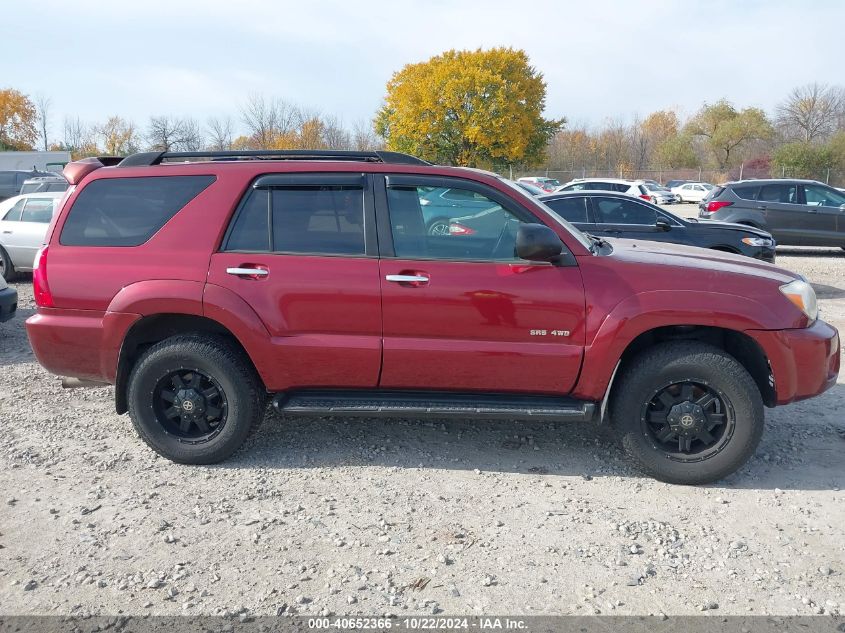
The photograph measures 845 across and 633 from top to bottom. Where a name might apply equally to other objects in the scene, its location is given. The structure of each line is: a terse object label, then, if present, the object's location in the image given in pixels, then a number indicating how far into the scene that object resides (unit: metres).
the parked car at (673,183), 51.72
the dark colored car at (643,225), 10.05
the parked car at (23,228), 11.30
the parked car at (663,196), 37.22
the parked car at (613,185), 22.40
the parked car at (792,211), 14.45
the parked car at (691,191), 45.28
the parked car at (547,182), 44.68
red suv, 4.07
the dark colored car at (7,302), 7.36
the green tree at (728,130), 59.44
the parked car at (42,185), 17.41
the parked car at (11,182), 21.98
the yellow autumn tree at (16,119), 57.84
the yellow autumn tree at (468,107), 35.84
